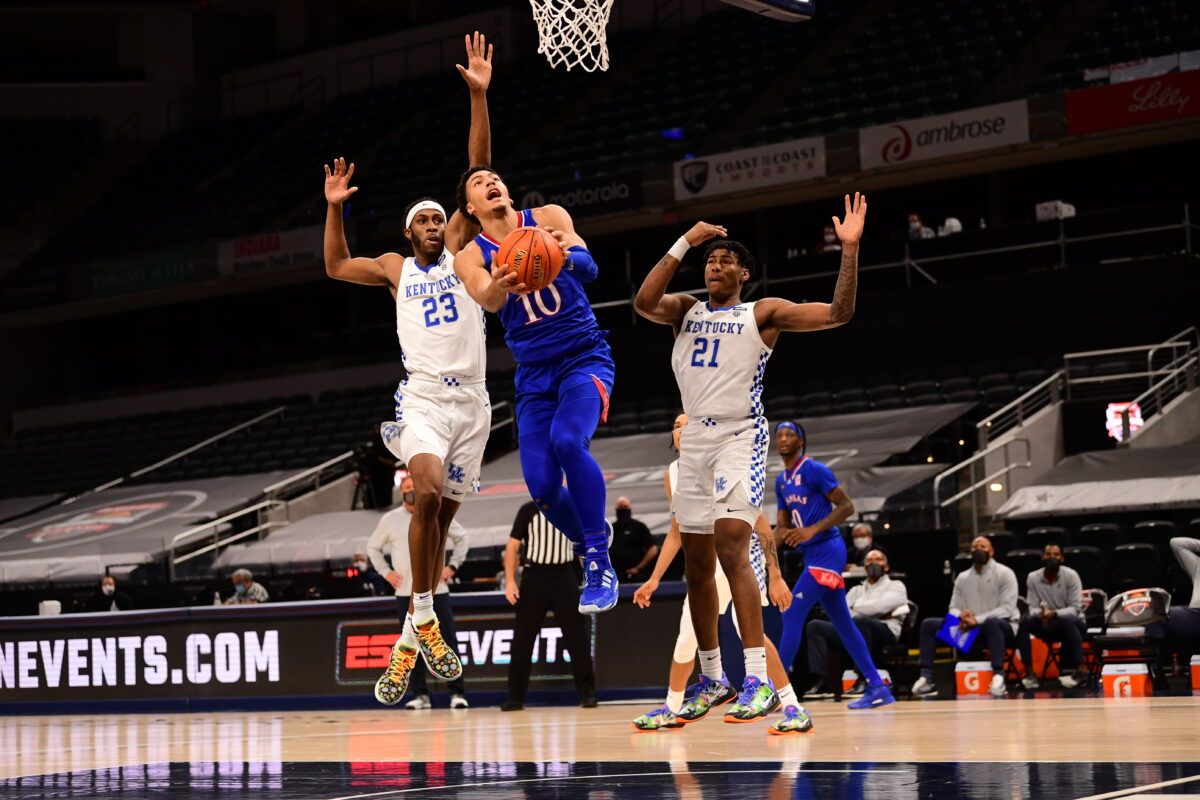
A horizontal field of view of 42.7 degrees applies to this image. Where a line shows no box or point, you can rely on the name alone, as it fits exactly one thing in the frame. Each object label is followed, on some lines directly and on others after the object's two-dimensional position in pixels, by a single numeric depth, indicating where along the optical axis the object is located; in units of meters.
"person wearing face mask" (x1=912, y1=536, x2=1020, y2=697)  13.11
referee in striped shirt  12.59
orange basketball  6.81
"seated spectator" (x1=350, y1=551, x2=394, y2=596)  16.73
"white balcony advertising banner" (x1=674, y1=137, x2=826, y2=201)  23.36
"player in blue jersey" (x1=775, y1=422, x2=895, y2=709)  10.77
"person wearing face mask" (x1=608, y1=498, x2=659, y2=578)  14.42
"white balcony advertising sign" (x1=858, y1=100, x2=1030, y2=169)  21.72
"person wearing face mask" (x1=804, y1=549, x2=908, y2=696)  12.98
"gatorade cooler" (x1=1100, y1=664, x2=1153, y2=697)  11.90
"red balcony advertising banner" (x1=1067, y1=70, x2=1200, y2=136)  20.52
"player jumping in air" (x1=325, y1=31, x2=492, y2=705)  7.51
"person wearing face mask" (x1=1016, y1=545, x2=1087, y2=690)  13.21
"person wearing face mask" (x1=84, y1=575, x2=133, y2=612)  18.84
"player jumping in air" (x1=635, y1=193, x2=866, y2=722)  8.06
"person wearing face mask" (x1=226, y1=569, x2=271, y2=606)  17.38
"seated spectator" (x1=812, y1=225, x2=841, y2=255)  24.49
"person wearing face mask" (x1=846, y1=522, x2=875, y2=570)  14.49
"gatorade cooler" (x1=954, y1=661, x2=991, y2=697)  13.15
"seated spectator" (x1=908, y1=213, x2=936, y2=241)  23.70
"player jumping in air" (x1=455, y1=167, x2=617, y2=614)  7.26
